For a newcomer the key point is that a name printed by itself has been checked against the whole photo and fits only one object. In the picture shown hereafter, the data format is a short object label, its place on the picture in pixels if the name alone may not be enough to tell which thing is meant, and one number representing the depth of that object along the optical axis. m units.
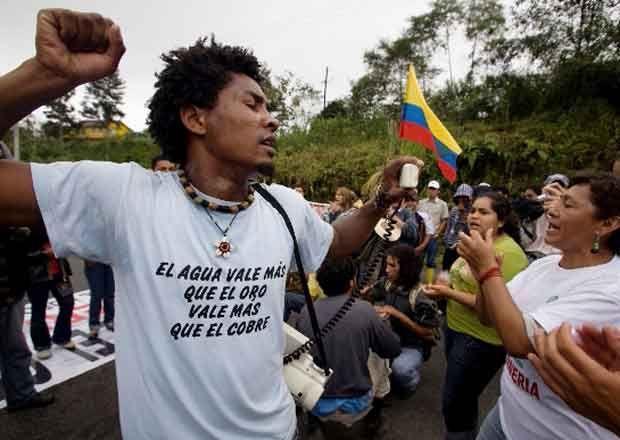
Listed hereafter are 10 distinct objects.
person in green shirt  2.39
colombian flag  3.41
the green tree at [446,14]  27.17
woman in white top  1.49
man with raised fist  1.02
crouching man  2.61
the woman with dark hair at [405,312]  3.28
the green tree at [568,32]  12.80
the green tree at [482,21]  22.38
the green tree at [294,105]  22.56
